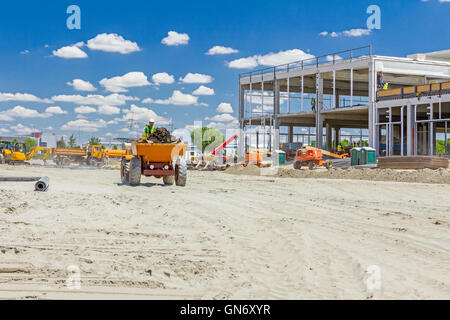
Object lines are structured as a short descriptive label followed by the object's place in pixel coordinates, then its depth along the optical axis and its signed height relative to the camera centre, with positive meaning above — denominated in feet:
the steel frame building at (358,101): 109.19 +13.17
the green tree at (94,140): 185.06 +6.17
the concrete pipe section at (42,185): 41.06 -2.47
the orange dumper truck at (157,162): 50.80 -0.68
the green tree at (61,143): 199.48 +5.72
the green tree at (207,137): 299.58 +11.80
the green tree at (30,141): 295.77 +9.84
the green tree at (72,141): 200.46 +6.67
